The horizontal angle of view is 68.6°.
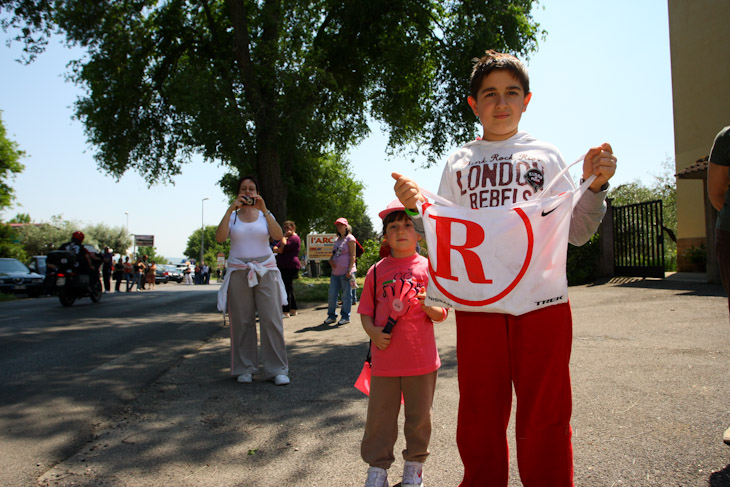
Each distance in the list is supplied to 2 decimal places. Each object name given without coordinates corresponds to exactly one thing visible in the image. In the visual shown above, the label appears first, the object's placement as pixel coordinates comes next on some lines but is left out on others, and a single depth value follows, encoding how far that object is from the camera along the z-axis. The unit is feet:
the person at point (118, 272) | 96.06
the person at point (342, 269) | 32.27
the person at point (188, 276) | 161.48
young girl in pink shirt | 8.80
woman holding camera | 17.39
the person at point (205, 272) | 168.45
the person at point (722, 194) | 9.19
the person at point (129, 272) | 92.79
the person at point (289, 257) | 33.73
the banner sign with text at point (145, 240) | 279.71
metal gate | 43.21
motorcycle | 46.43
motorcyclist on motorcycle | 47.14
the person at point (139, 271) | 95.66
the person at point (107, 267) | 74.59
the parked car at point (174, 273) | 189.32
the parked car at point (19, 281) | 69.62
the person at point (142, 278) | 96.93
